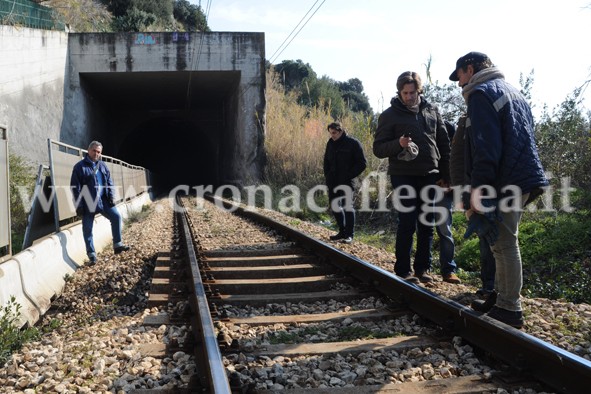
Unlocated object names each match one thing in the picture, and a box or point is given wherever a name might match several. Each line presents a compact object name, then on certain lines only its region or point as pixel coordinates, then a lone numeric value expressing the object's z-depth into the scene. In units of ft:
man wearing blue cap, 11.37
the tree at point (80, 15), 74.15
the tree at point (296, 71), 200.44
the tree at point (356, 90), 237.64
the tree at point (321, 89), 160.25
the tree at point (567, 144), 30.81
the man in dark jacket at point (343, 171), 26.45
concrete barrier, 15.33
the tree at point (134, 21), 110.63
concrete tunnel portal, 68.74
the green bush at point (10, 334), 11.67
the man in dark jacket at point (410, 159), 16.23
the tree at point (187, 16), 175.22
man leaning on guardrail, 24.08
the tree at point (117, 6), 123.23
